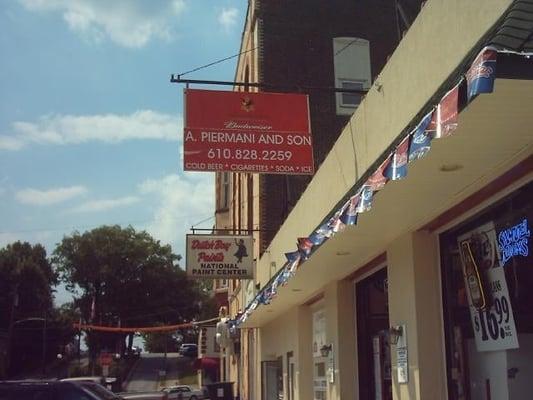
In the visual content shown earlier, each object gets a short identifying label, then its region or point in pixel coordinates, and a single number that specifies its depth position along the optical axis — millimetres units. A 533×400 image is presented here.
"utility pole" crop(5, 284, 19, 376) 64188
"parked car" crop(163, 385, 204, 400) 41938
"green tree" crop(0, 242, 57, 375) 68938
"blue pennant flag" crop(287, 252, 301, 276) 10445
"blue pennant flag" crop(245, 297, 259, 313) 15952
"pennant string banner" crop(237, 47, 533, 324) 4094
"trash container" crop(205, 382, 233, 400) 27469
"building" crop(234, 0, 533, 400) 5133
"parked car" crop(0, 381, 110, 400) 9938
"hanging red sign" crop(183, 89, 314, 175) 12547
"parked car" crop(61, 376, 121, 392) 47912
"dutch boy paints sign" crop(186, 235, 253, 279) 19812
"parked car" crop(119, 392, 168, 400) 24203
